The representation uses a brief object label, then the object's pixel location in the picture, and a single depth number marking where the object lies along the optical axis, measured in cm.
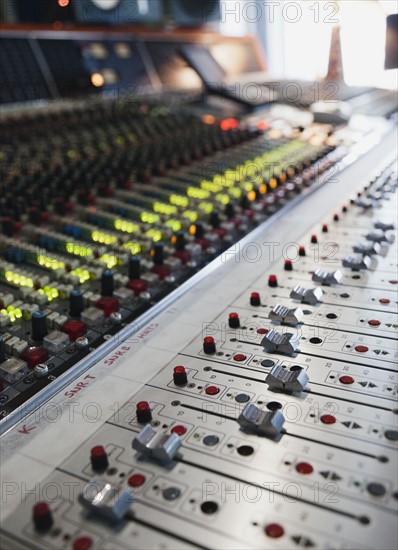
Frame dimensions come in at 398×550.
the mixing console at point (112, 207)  36
